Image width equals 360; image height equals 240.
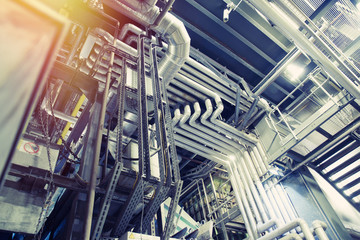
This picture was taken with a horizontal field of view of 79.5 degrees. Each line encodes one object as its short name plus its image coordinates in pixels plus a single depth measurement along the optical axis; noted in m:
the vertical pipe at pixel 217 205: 7.57
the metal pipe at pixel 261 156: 6.00
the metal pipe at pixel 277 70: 5.82
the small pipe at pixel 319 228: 4.30
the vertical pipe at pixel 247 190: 5.64
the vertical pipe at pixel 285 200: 5.37
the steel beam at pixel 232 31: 5.84
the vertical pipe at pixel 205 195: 8.65
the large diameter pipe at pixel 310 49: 4.49
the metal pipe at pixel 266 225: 5.16
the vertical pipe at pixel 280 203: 5.27
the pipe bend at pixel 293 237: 4.39
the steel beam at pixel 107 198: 2.66
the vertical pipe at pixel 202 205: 8.76
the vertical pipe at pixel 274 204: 5.24
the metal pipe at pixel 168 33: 4.38
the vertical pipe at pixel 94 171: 2.42
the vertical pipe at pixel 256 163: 6.09
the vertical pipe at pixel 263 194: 5.16
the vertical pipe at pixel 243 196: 5.70
